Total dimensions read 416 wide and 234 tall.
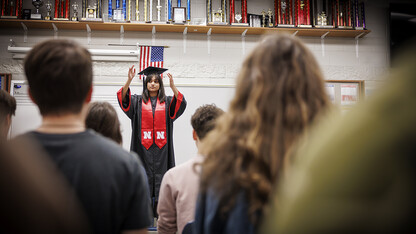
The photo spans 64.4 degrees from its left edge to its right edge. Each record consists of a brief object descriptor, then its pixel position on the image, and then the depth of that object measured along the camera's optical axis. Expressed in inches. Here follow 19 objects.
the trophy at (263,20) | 209.2
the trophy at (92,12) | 193.8
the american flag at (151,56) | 203.2
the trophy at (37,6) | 192.2
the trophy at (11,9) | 192.1
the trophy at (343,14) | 212.9
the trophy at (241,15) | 204.1
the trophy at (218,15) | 202.2
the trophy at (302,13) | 210.4
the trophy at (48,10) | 194.7
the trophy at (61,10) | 196.2
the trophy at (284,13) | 210.5
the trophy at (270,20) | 210.2
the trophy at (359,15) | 214.4
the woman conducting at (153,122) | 153.9
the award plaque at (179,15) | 202.2
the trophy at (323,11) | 216.0
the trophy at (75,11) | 195.5
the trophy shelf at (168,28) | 195.3
